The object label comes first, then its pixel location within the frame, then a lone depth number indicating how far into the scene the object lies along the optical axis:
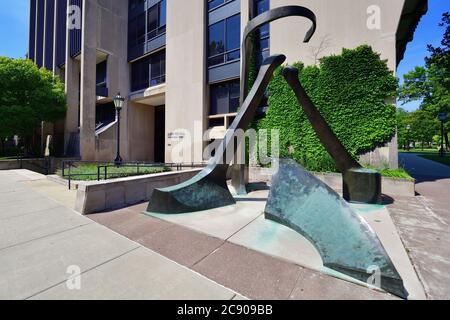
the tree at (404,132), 40.09
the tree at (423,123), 32.41
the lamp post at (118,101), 11.53
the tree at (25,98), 15.66
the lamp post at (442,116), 19.53
